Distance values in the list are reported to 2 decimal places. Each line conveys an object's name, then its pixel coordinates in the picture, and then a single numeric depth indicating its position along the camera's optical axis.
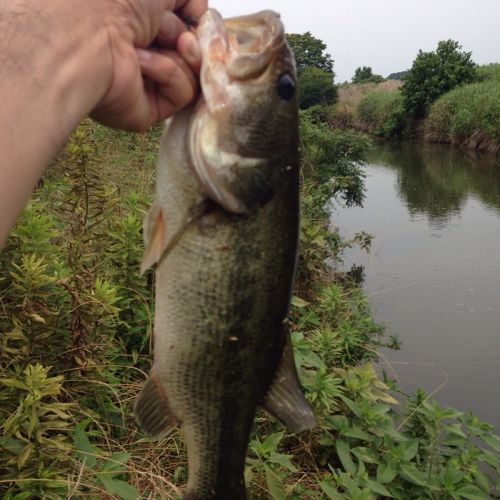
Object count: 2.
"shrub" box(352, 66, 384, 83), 75.06
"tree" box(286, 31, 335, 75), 63.19
